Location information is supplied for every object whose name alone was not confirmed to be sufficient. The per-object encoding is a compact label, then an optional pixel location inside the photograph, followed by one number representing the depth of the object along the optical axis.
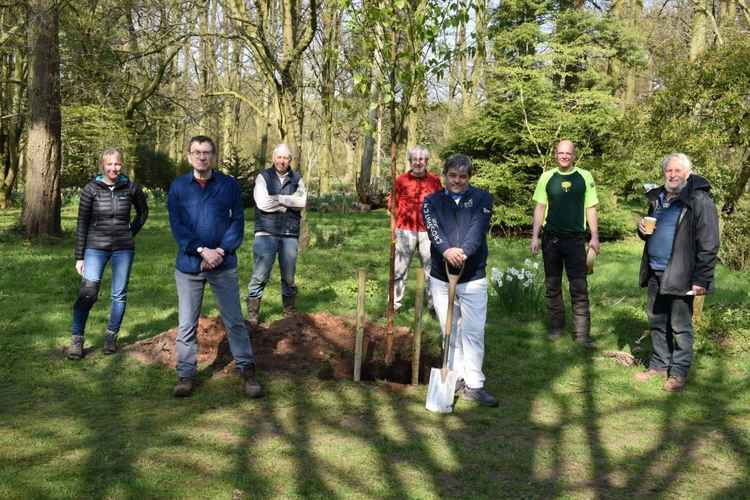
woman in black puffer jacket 5.66
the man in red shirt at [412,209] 6.80
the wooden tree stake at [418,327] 4.79
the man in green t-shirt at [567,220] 6.26
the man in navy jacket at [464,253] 4.72
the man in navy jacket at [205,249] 4.70
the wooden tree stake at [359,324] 5.16
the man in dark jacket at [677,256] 5.10
